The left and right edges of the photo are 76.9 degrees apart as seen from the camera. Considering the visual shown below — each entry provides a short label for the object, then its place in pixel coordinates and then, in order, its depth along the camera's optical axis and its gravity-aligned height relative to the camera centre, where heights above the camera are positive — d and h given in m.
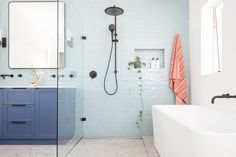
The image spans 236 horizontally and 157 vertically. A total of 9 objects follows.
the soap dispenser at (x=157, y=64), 2.44 +0.25
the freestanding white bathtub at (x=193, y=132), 0.80 -0.40
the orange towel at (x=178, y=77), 2.31 +0.03
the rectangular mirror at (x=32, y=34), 2.46 +0.75
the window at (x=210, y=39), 2.05 +0.56
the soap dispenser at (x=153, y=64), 2.45 +0.25
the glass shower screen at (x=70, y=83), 1.59 -0.04
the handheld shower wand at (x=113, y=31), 2.30 +0.79
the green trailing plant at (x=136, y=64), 2.43 +0.25
